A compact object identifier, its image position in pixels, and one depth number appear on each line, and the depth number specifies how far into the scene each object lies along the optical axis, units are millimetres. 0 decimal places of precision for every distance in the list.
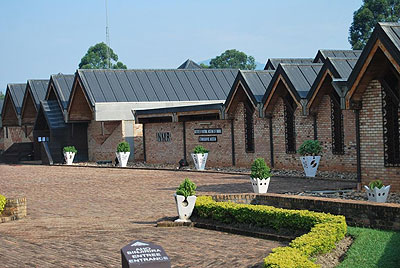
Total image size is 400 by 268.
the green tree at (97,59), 116312
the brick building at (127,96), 39312
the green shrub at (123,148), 35562
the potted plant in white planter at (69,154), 41250
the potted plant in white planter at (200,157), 29867
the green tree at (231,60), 114562
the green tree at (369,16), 67500
